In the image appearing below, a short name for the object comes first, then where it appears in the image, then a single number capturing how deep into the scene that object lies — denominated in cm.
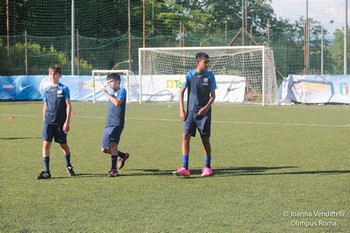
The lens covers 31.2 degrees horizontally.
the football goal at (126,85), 3203
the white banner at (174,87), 2998
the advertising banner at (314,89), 2809
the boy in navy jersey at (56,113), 888
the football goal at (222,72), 2942
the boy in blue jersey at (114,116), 904
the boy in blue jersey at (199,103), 890
